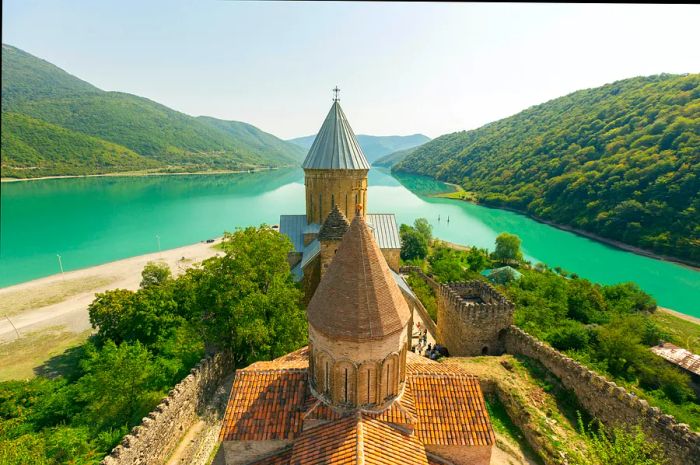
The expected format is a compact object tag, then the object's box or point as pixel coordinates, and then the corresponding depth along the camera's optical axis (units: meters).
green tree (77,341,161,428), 12.12
